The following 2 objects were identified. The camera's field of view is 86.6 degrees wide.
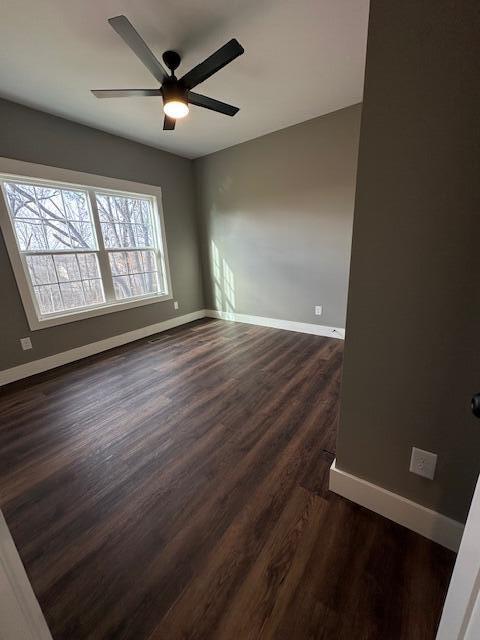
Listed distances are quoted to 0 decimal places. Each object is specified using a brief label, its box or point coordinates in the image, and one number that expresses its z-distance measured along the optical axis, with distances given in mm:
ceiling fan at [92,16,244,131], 1469
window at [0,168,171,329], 2715
